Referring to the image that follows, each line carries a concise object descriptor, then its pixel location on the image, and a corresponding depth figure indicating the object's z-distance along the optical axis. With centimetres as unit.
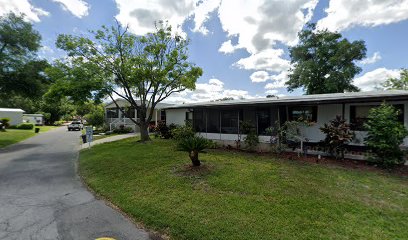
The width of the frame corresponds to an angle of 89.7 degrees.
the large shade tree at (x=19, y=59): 1614
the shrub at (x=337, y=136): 851
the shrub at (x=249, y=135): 1092
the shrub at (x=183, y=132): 1357
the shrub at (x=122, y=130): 2325
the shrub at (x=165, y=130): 1683
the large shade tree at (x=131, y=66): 1359
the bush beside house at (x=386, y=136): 740
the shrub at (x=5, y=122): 2929
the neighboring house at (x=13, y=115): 3608
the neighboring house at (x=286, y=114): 899
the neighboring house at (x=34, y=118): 4564
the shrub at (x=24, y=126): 3189
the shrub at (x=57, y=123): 5006
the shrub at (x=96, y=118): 2825
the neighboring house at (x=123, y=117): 2452
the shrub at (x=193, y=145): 714
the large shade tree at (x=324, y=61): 2272
